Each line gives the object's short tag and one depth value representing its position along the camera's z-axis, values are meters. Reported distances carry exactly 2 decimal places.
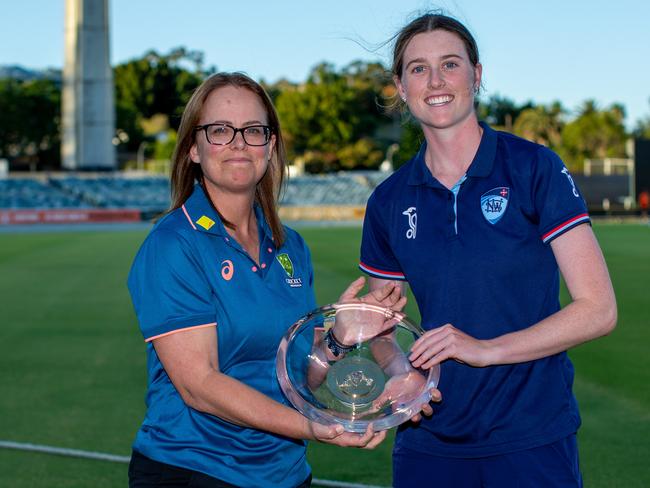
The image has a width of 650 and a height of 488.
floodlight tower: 57.12
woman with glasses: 2.92
